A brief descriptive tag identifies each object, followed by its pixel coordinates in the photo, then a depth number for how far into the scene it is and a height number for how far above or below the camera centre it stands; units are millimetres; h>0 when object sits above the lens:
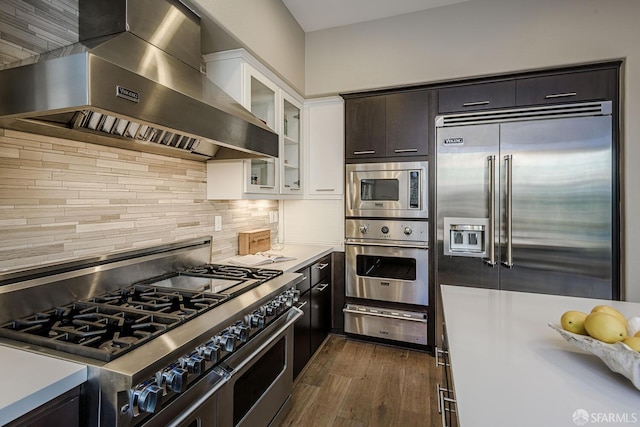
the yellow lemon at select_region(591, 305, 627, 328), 916 -279
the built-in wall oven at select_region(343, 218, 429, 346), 2820 -584
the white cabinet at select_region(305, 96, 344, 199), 3127 +650
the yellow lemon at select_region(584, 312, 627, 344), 836 -295
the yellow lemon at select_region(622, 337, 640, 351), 780 -311
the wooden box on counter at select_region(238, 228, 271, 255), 2576 -226
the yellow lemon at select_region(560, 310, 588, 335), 935 -312
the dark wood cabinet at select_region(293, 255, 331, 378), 2352 -803
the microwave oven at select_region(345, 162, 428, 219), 2816 +221
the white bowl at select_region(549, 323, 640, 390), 736 -335
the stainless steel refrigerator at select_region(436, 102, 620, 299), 2381 +112
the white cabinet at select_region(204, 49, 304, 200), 2154 +737
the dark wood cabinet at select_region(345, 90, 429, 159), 2807 +794
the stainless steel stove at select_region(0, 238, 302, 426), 906 -404
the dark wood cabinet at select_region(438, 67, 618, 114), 2393 +966
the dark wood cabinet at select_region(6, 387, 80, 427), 759 -492
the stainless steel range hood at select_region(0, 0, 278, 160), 929 +410
